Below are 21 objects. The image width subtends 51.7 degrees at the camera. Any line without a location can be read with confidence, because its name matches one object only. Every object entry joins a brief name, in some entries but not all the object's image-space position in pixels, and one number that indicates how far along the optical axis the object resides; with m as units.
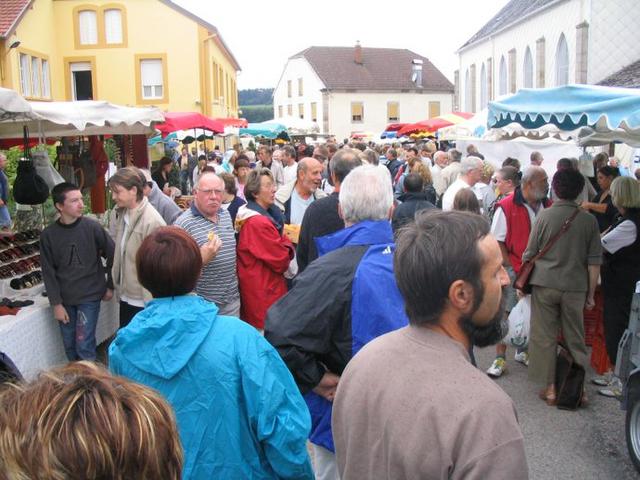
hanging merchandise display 6.03
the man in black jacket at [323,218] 4.72
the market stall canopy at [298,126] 22.92
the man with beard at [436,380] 1.49
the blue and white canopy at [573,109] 4.89
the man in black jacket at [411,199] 6.43
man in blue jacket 2.52
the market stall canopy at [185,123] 11.20
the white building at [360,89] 62.25
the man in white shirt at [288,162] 12.88
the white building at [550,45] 22.88
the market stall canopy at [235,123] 18.05
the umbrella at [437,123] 17.89
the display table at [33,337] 5.25
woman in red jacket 5.09
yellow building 31.55
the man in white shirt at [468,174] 7.86
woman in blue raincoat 2.32
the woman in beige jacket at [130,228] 5.39
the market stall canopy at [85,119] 6.05
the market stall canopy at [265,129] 20.23
